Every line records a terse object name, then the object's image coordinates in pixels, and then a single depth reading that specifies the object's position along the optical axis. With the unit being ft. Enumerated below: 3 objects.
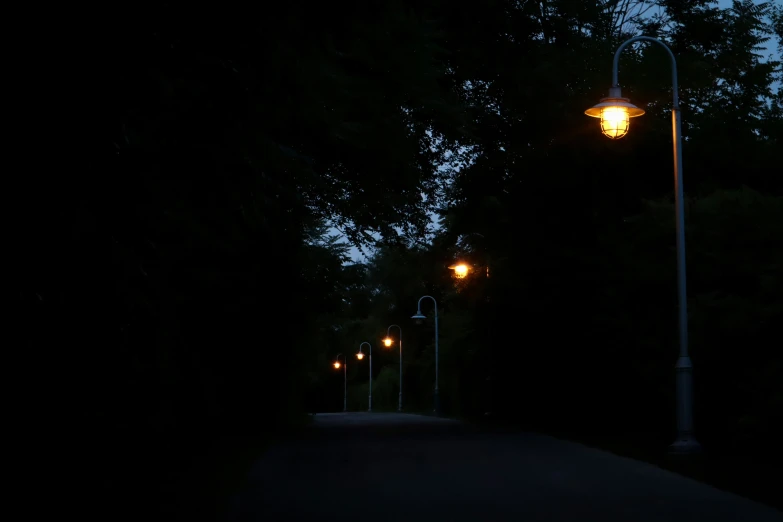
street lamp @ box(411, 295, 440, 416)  164.76
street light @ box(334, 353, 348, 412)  309.49
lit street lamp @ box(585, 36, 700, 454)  48.65
